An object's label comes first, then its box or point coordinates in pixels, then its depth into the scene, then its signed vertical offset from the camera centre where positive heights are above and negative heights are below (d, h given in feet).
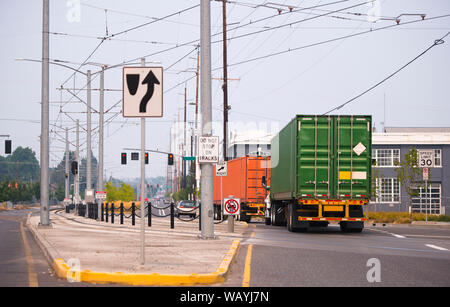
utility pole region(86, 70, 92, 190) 140.92 +8.56
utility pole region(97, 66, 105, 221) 128.26 +8.54
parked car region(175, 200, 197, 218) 170.93 -7.79
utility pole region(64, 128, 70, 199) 206.54 +4.94
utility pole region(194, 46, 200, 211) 175.85 +24.29
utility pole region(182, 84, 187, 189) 314.59 +3.48
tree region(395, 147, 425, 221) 138.31 +2.78
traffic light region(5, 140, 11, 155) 170.64 +7.59
